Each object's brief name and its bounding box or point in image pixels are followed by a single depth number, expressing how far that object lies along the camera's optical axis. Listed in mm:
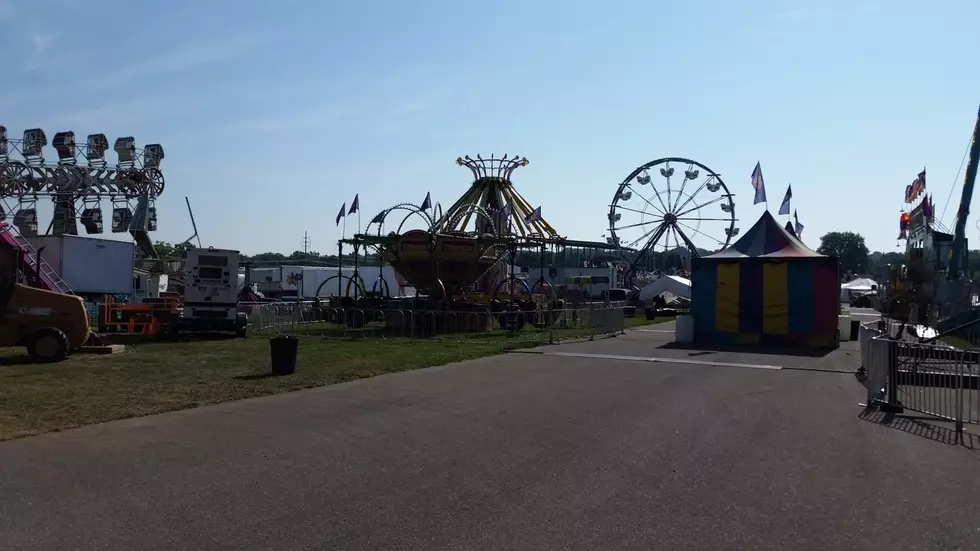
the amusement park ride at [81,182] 50875
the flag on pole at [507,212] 39688
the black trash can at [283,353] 15616
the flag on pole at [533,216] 40062
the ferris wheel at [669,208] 55406
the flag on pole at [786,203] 39500
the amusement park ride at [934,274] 27406
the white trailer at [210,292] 25016
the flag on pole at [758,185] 38750
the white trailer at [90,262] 32375
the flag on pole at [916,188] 35469
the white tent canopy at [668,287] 54156
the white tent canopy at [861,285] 77912
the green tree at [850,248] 150750
